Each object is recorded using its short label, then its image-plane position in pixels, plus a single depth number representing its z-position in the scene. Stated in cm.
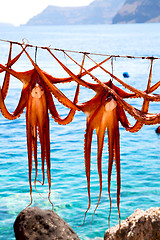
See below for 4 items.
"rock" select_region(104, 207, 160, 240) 750
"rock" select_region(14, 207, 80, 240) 764
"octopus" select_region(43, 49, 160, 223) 417
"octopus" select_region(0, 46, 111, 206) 441
